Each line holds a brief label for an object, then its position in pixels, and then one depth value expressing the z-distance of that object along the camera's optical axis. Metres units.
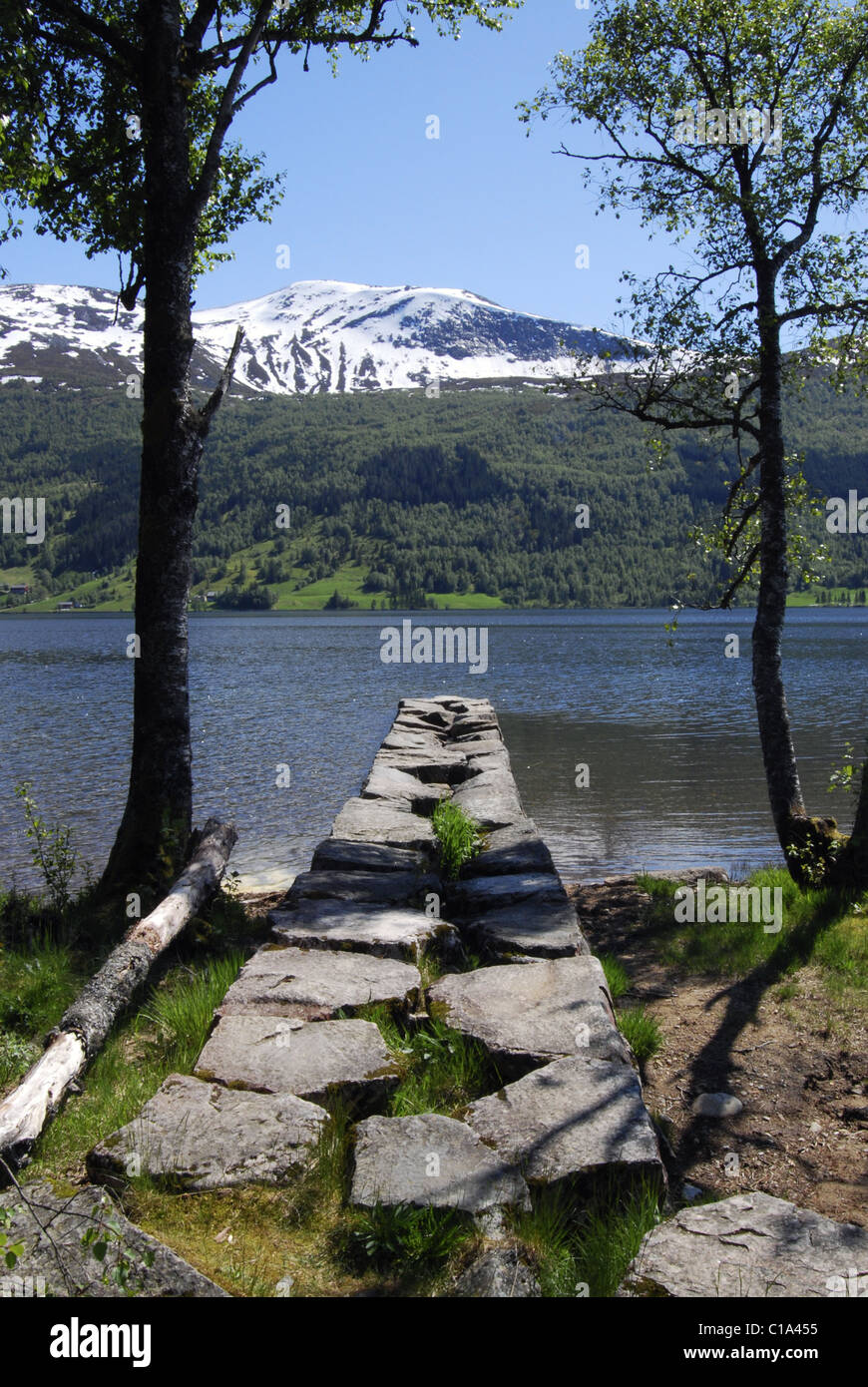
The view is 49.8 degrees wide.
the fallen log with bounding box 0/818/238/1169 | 3.99
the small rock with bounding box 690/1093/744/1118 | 5.41
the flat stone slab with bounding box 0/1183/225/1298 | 2.93
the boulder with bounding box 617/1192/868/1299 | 3.15
